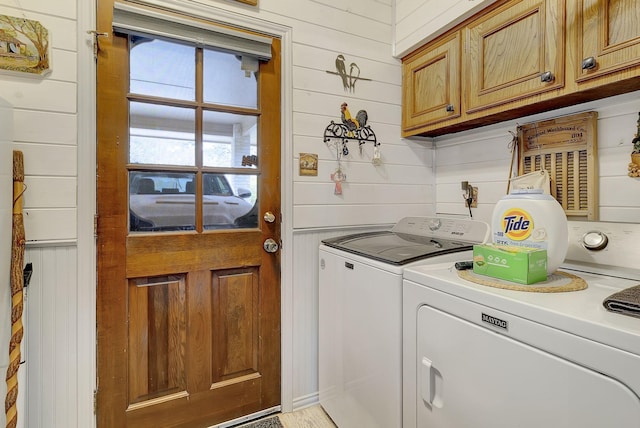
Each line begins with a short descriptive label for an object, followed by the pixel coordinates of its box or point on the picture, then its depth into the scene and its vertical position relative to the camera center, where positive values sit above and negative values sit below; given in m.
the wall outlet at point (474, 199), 1.94 +0.08
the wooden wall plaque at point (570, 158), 1.40 +0.26
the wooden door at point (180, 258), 1.43 -0.24
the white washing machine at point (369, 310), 1.25 -0.47
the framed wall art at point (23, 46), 1.25 +0.68
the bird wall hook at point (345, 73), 1.90 +0.86
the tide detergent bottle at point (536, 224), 1.01 -0.04
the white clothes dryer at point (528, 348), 0.67 -0.36
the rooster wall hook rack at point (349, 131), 1.89 +0.50
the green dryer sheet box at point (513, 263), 0.94 -0.17
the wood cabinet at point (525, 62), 1.11 +0.66
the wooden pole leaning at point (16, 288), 1.16 -0.30
